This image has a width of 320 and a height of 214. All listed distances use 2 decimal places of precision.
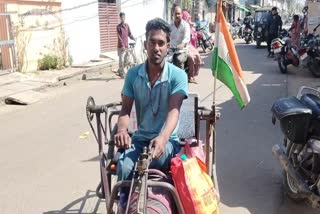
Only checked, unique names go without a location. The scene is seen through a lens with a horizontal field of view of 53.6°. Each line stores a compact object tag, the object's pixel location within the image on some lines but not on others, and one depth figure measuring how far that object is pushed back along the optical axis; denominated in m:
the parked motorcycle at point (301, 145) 2.54
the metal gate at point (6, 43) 7.74
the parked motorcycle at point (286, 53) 8.83
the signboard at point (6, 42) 7.71
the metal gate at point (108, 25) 11.62
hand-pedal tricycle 1.66
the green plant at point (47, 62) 8.90
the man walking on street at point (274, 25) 12.93
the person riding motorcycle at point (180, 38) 6.91
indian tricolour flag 2.50
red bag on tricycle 1.77
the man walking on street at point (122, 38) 8.80
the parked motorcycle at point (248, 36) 17.67
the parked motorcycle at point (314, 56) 8.17
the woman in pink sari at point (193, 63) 7.25
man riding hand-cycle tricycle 1.98
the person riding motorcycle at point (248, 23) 17.98
